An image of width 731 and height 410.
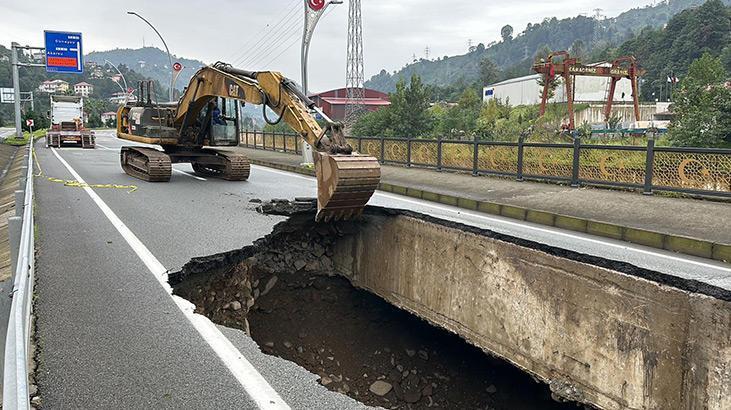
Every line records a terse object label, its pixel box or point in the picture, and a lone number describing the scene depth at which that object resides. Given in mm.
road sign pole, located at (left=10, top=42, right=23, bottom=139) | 31588
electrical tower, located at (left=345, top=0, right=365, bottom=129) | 59000
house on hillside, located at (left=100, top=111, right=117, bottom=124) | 85125
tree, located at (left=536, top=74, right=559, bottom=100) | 53375
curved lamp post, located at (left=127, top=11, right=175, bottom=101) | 28461
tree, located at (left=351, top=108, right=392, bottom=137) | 36659
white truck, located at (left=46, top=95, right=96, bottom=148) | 28875
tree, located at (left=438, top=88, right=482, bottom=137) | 37750
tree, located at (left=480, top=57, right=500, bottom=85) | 112188
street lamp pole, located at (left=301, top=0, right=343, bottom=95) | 18312
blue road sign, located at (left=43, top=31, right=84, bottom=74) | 31250
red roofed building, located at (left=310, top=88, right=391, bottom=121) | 86238
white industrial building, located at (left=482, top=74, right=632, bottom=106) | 77375
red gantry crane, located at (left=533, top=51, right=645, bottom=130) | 40781
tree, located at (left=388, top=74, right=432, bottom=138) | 35406
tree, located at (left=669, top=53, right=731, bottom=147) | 21656
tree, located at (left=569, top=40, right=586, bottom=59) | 121781
